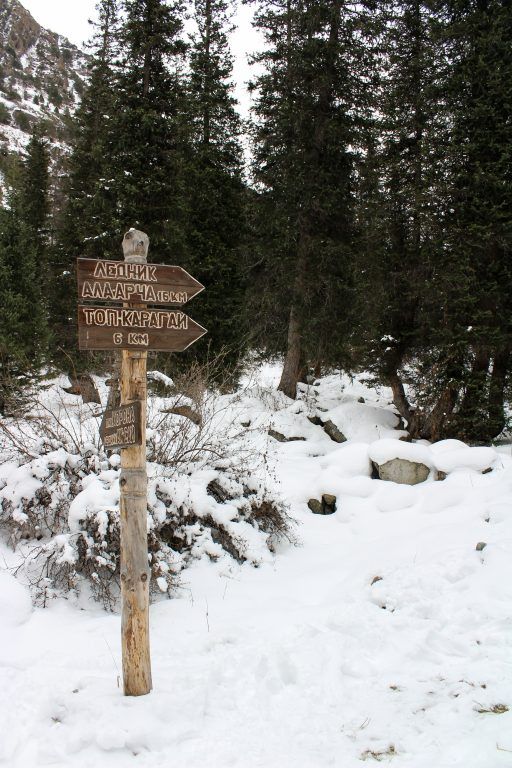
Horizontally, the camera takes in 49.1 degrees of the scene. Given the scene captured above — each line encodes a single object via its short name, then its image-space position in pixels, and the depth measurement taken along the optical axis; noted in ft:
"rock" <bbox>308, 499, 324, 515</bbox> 30.37
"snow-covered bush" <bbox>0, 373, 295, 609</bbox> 18.66
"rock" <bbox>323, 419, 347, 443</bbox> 45.34
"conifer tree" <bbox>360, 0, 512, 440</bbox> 38.73
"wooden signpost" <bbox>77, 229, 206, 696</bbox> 12.81
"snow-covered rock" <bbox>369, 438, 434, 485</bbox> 31.58
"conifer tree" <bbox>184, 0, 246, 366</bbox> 60.23
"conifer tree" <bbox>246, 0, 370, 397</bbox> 51.52
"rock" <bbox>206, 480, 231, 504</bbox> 23.91
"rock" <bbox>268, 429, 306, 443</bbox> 42.60
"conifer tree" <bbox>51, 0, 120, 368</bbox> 54.95
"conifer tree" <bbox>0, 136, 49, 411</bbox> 50.16
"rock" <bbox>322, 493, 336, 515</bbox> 30.67
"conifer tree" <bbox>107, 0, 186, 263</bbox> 53.52
